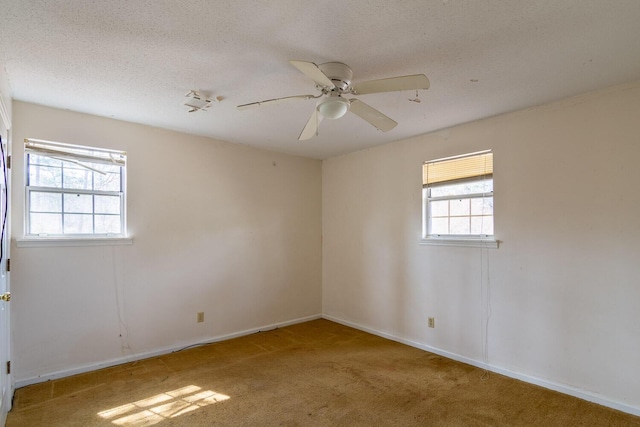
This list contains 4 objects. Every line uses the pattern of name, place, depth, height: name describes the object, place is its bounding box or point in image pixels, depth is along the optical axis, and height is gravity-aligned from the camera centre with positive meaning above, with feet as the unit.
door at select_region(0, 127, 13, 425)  6.86 -1.51
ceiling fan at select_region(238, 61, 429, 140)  5.76 +2.50
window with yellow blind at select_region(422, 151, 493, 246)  10.51 +0.77
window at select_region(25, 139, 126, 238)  9.43 +0.93
